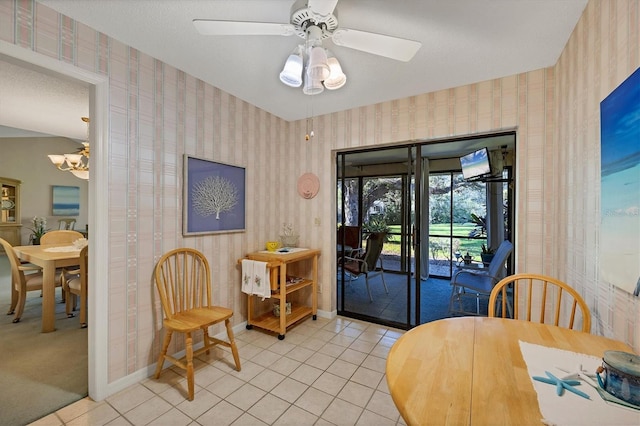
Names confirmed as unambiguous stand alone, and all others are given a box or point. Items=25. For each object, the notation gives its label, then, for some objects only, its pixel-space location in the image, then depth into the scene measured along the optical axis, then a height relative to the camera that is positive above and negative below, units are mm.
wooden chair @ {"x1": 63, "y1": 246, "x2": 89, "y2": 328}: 2740 -855
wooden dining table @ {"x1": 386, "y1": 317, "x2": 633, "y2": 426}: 689 -534
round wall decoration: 3217 +343
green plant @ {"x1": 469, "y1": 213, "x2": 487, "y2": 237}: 2893 -142
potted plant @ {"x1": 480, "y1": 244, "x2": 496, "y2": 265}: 2869 -461
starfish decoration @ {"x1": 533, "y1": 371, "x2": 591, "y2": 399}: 752 -519
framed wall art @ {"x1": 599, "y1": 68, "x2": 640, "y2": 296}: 993 +121
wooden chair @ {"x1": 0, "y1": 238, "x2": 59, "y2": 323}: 2871 -795
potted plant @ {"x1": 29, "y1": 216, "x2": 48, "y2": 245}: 5879 -420
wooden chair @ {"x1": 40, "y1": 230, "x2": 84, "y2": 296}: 3570 -410
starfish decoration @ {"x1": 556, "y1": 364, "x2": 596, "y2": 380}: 824 -521
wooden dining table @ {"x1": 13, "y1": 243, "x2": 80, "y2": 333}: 2666 -586
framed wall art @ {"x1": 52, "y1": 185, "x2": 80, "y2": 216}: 6559 +272
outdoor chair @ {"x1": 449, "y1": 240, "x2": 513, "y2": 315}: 2592 -731
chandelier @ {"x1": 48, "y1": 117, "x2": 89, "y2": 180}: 3607 +706
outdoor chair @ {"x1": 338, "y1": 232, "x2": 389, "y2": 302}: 3350 -634
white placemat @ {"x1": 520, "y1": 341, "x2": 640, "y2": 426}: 648 -519
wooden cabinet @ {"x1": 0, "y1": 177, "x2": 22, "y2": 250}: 5941 +20
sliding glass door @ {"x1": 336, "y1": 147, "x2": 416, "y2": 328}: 3072 -234
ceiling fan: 1279 +927
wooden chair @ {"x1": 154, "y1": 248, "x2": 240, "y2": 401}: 1867 -756
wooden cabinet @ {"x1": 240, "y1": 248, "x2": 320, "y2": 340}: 2629 -821
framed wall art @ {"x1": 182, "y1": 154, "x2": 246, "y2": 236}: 2299 +144
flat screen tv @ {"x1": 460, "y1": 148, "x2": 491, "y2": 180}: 2650 +519
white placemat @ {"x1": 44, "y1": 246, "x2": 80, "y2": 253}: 3193 -478
